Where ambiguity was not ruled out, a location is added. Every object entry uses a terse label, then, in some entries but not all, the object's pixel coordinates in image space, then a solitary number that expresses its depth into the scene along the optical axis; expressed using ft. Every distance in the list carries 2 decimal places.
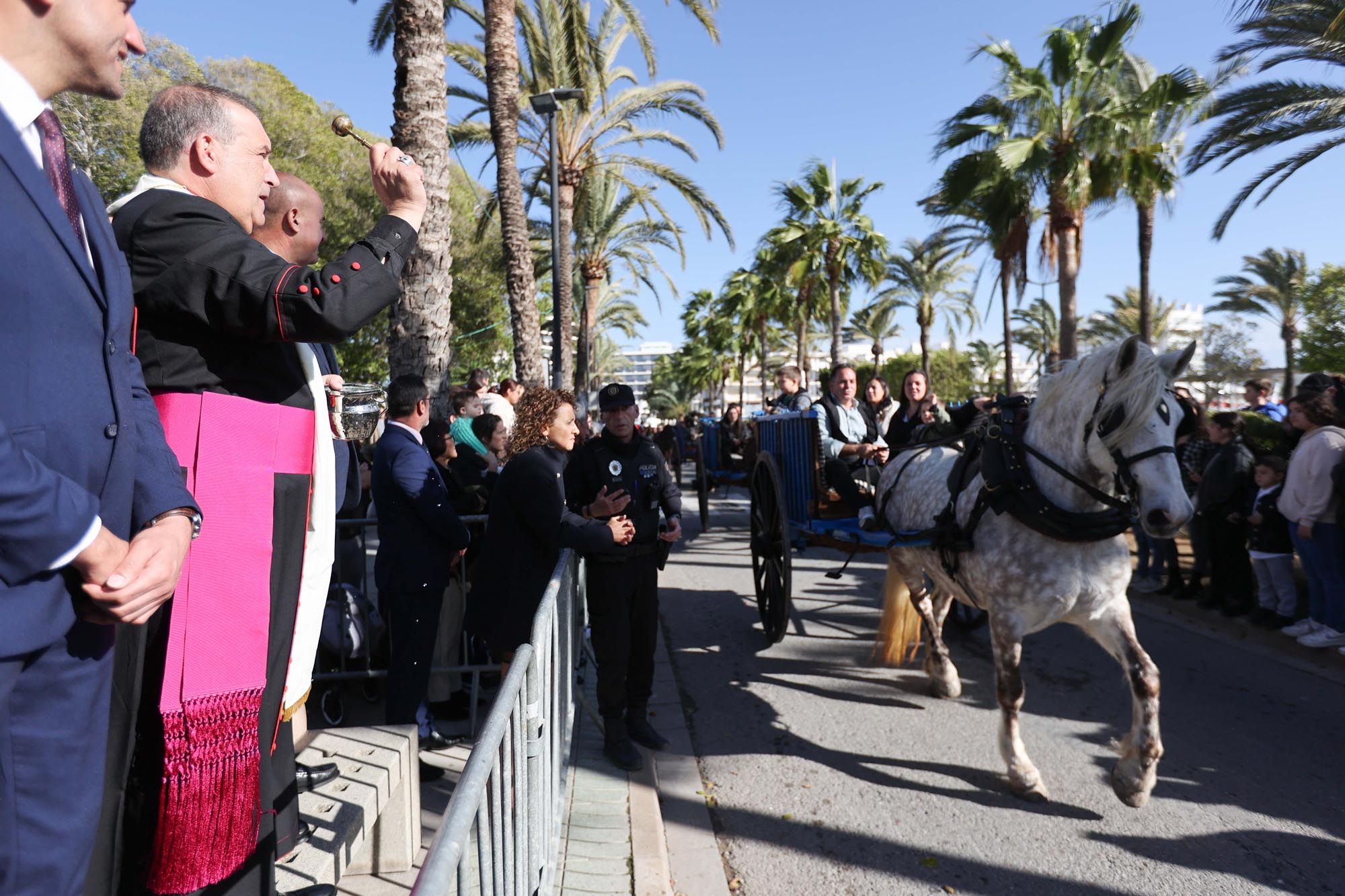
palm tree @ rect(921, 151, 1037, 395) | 50.39
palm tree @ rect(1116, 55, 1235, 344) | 44.16
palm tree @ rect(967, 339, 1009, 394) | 210.59
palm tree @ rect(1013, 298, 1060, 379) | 147.02
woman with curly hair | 12.75
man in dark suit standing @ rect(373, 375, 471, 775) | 13.42
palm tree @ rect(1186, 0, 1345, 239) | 34.45
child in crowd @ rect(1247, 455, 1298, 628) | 21.63
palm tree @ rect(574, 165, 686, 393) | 69.62
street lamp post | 40.55
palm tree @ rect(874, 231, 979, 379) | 110.83
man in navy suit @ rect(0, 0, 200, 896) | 3.55
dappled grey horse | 11.18
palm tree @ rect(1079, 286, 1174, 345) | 130.93
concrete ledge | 7.63
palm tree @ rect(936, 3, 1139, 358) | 46.91
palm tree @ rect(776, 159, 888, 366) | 83.66
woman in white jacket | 19.43
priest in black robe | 4.67
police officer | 13.83
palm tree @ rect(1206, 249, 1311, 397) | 101.76
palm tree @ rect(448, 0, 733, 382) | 47.24
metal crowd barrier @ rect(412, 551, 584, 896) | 4.48
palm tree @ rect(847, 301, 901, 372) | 140.98
